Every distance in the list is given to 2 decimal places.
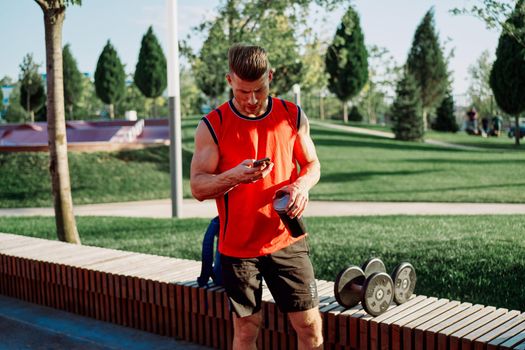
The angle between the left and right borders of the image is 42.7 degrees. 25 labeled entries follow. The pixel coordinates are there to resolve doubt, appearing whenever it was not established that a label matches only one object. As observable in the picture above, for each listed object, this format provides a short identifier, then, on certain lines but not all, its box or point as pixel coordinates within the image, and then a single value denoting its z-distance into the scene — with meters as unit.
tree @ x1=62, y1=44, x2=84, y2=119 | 44.28
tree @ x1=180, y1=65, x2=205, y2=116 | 60.78
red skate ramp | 29.94
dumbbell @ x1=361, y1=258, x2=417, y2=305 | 3.72
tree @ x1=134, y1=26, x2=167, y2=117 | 45.56
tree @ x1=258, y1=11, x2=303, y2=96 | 20.70
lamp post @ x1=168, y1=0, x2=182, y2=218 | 11.53
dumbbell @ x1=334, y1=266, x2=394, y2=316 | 3.47
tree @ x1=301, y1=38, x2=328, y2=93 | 24.19
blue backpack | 3.88
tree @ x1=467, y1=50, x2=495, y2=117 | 50.84
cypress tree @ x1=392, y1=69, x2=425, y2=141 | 32.38
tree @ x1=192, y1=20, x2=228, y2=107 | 20.92
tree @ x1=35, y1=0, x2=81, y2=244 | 7.06
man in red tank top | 2.92
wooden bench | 3.34
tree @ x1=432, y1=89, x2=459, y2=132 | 42.69
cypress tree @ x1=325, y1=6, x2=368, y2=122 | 43.56
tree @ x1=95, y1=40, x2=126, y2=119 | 44.59
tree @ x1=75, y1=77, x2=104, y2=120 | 46.88
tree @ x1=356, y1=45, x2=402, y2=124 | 52.75
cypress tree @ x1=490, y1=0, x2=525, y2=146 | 31.16
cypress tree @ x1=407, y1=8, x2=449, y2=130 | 42.09
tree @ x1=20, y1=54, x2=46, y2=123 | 36.72
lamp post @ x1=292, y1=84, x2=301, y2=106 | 21.58
